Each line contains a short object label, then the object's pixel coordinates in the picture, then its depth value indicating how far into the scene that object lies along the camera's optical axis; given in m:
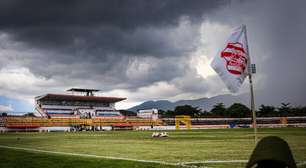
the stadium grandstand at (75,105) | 97.75
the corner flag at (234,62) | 9.45
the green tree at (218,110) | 144.40
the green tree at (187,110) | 153.15
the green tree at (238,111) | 130.25
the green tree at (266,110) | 142.27
